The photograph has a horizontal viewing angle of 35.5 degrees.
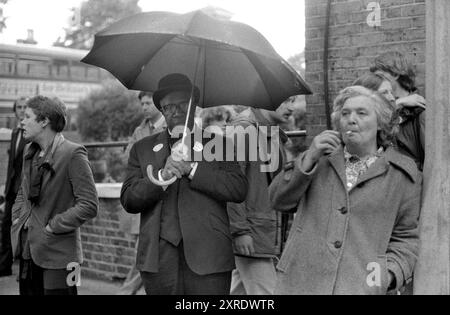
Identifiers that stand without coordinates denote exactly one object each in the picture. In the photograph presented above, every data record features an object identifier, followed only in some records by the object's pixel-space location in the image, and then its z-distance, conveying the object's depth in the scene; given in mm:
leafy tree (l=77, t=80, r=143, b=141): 22047
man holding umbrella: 3932
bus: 18344
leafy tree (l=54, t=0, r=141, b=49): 27647
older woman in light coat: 3297
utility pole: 3304
